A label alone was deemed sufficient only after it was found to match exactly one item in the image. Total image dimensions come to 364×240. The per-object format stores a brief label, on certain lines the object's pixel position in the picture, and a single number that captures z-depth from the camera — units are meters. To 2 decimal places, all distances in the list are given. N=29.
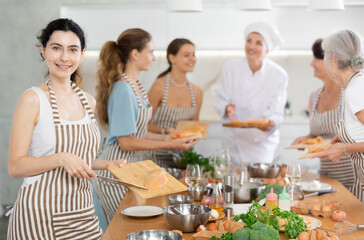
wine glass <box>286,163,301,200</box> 2.53
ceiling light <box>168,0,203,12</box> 3.32
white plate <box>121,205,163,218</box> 2.20
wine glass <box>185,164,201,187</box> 2.41
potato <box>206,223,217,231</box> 1.90
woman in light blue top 3.17
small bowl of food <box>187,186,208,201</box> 2.48
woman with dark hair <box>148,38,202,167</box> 3.84
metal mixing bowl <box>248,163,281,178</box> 3.14
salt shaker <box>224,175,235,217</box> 2.30
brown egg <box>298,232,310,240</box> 1.73
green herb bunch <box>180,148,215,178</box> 3.16
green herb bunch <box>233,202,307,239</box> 1.72
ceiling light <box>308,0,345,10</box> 3.22
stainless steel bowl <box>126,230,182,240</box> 1.79
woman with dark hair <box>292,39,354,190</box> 3.36
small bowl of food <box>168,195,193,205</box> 2.30
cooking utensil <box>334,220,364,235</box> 1.98
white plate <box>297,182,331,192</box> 2.80
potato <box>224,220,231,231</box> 1.87
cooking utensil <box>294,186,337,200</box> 2.56
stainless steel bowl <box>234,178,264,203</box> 2.44
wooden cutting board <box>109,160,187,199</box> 2.12
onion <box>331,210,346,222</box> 2.15
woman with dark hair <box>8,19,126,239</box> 2.11
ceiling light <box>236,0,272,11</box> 3.23
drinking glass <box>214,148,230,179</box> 2.90
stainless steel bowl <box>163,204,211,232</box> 1.92
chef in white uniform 4.18
